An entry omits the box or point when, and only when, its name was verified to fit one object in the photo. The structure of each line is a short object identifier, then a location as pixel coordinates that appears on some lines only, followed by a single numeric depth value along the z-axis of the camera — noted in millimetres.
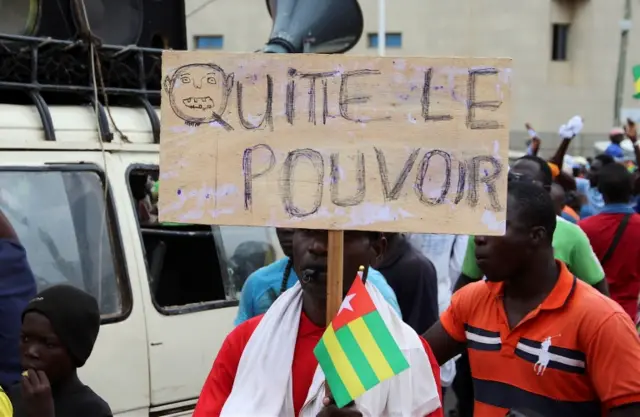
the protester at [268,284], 3422
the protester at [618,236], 5645
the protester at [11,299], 3305
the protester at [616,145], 12357
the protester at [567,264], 3885
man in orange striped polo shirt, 2574
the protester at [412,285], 4402
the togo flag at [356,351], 2111
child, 2885
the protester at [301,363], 2201
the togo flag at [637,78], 10897
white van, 3838
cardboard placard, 2342
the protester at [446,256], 5672
